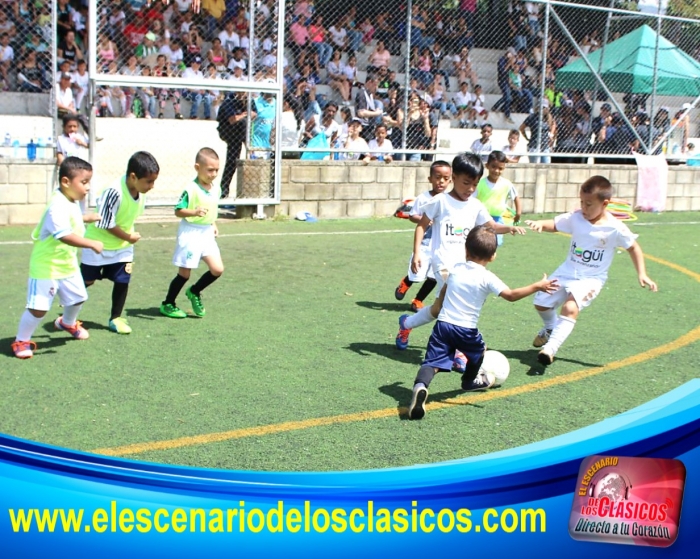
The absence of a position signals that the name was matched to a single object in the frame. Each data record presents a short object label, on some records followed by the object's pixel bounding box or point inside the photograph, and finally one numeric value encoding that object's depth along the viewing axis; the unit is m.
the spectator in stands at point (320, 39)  14.27
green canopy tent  17.23
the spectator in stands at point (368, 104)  14.76
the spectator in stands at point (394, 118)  14.77
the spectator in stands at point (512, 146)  15.73
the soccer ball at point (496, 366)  5.92
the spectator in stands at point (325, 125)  14.27
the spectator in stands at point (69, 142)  12.03
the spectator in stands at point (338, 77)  14.70
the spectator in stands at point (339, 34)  14.41
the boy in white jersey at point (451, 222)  7.23
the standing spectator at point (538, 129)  16.19
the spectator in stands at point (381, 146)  14.55
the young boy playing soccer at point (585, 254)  6.64
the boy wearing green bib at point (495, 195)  9.70
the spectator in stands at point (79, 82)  14.05
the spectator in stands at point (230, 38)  14.03
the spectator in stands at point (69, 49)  15.00
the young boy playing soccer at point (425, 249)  7.94
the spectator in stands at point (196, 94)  13.95
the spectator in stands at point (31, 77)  13.82
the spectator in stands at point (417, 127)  14.92
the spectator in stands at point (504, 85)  16.55
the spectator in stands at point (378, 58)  14.97
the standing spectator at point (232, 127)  13.75
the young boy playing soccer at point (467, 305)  5.57
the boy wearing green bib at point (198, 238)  7.70
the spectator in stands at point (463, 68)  16.11
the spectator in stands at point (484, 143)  15.42
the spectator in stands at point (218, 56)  13.98
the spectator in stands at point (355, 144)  14.44
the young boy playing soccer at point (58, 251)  6.26
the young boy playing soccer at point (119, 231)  7.07
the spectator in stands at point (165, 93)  13.73
